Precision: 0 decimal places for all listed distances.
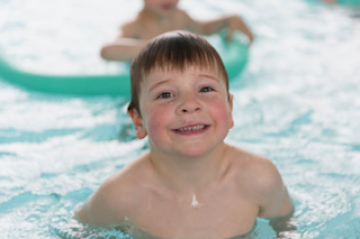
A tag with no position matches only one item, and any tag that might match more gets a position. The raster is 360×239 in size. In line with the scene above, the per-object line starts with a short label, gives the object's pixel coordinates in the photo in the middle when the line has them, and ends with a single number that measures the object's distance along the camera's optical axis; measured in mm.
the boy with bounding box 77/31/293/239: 1904
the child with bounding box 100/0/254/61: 3781
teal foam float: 3668
